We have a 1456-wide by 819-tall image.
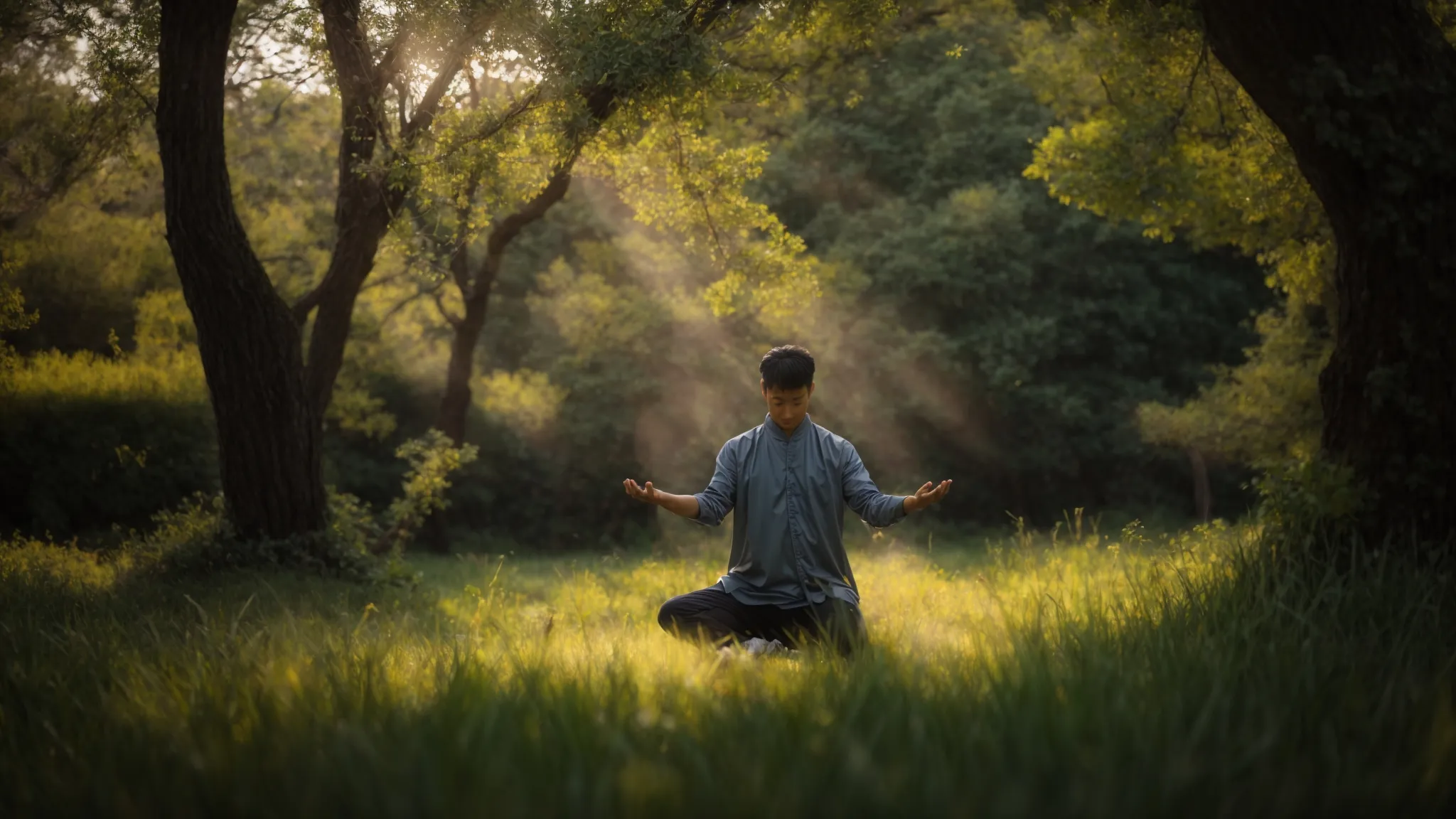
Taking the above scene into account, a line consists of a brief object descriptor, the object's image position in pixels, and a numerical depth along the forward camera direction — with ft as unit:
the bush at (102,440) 46.26
